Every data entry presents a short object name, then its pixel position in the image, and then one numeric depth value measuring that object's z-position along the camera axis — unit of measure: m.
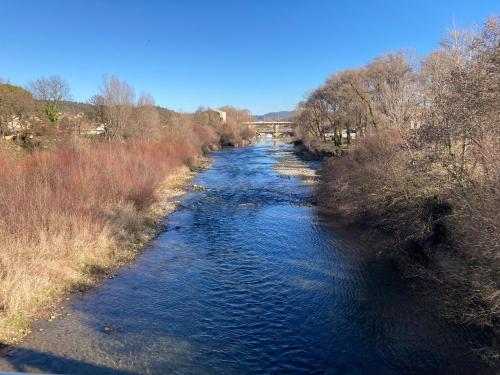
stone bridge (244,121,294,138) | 151.25
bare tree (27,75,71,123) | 43.26
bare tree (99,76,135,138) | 41.69
